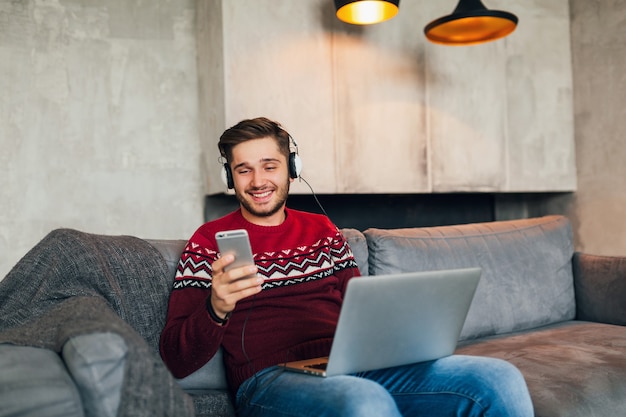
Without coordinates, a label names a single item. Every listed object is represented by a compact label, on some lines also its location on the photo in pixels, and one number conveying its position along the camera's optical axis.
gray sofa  1.79
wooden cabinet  3.13
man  1.38
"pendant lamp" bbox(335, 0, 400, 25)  2.87
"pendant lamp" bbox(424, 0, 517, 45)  2.80
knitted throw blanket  1.15
